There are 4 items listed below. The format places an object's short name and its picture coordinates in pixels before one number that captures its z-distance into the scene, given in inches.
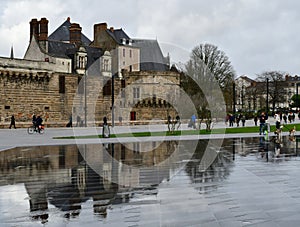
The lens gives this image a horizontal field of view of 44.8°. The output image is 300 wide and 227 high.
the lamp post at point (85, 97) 1537.9
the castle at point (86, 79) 1449.7
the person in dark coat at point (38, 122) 1075.9
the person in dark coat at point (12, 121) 1292.1
